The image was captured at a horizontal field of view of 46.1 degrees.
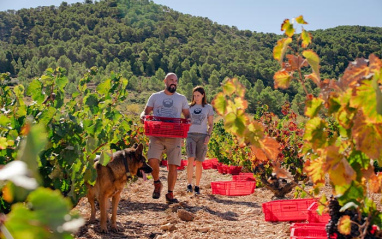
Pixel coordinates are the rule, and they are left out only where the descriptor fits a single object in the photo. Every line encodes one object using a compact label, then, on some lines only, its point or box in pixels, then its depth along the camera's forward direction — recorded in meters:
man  7.27
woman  8.24
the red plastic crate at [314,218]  4.77
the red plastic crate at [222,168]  13.51
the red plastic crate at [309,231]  3.83
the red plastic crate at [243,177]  10.57
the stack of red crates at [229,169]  13.17
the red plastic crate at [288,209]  5.43
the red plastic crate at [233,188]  8.81
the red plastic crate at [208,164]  15.59
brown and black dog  5.20
